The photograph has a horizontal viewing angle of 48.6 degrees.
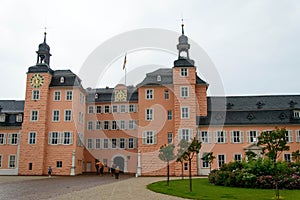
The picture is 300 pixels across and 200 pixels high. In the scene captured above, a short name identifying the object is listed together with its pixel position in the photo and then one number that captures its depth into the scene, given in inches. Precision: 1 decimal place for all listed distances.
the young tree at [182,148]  956.3
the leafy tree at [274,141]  634.2
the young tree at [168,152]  1069.8
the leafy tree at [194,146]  857.8
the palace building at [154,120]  1686.8
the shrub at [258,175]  828.6
